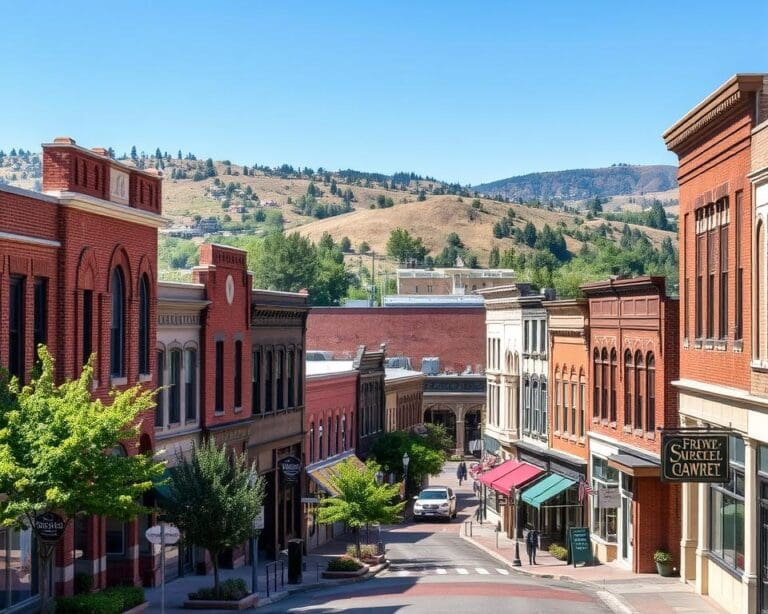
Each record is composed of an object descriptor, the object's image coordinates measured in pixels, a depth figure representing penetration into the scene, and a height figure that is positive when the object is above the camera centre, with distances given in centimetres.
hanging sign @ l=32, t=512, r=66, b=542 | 2467 -316
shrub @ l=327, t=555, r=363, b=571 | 4550 -705
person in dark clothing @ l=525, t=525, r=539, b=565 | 4859 -686
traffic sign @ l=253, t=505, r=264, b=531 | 3780 -476
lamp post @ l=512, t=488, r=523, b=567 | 4818 -687
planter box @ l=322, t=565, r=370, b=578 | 4500 -724
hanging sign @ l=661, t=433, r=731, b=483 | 2878 -225
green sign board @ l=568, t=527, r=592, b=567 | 4591 -646
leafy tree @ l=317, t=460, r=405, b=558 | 5003 -556
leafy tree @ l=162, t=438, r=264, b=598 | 3566 -404
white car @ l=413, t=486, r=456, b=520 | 7275 -818
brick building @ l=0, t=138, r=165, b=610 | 2900 +115
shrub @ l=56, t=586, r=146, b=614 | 2928 -541
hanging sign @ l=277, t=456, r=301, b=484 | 4775 -414
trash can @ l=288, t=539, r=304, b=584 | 4234 -644
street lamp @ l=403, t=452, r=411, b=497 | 7262 -656
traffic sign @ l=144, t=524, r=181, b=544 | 2853 -388
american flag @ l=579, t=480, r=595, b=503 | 4712 -480
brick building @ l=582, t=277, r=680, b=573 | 4159 -213
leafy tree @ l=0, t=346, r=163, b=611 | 2370 -192
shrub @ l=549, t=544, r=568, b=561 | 4922 -720
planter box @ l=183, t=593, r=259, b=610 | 3488 -638
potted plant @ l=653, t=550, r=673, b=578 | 4066 -616
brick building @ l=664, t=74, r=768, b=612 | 2730 +50
